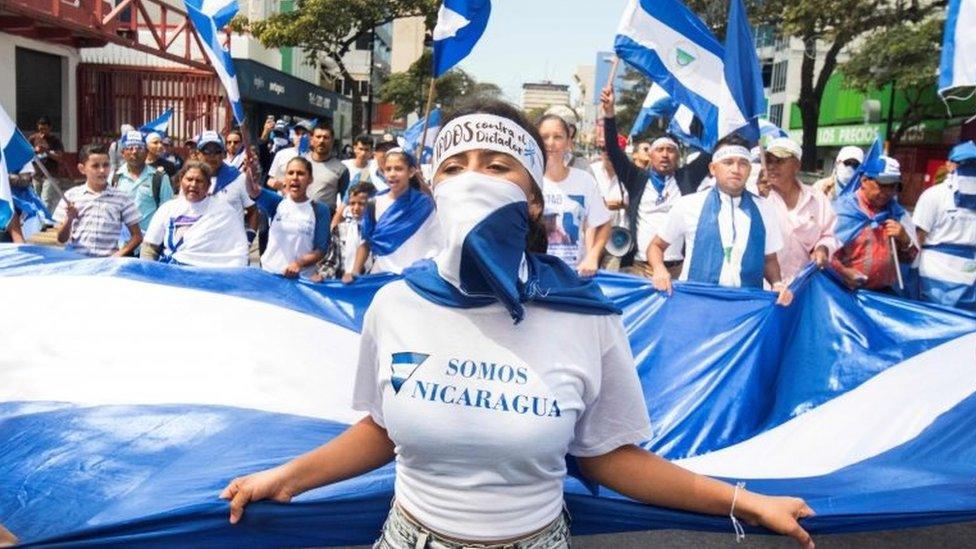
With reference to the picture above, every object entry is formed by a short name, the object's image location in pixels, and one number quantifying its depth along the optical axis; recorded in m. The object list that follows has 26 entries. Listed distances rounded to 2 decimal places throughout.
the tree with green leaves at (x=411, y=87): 33.72
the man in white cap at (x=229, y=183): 6.83
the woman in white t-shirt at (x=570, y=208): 5.54
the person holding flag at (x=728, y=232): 4.99
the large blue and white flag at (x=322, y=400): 2.37
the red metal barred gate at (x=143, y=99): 21.86
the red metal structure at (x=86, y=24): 16.84
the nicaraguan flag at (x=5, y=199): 5.14
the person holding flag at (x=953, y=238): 6.61
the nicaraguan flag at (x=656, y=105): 9.68
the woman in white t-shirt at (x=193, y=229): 6.15
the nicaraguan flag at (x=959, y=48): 4.55
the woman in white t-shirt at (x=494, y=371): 1.82
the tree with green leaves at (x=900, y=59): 27.31
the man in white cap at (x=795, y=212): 5.46
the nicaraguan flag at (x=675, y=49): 6.61
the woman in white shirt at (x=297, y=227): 6.55
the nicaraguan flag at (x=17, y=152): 6.18
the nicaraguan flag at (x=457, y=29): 5.88
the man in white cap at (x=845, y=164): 8.96
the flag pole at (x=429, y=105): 4.30
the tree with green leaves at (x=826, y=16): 24.20
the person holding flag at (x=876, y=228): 5.85
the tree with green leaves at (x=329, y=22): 26.19
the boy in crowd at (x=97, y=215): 6.59
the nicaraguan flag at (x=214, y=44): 6.94
